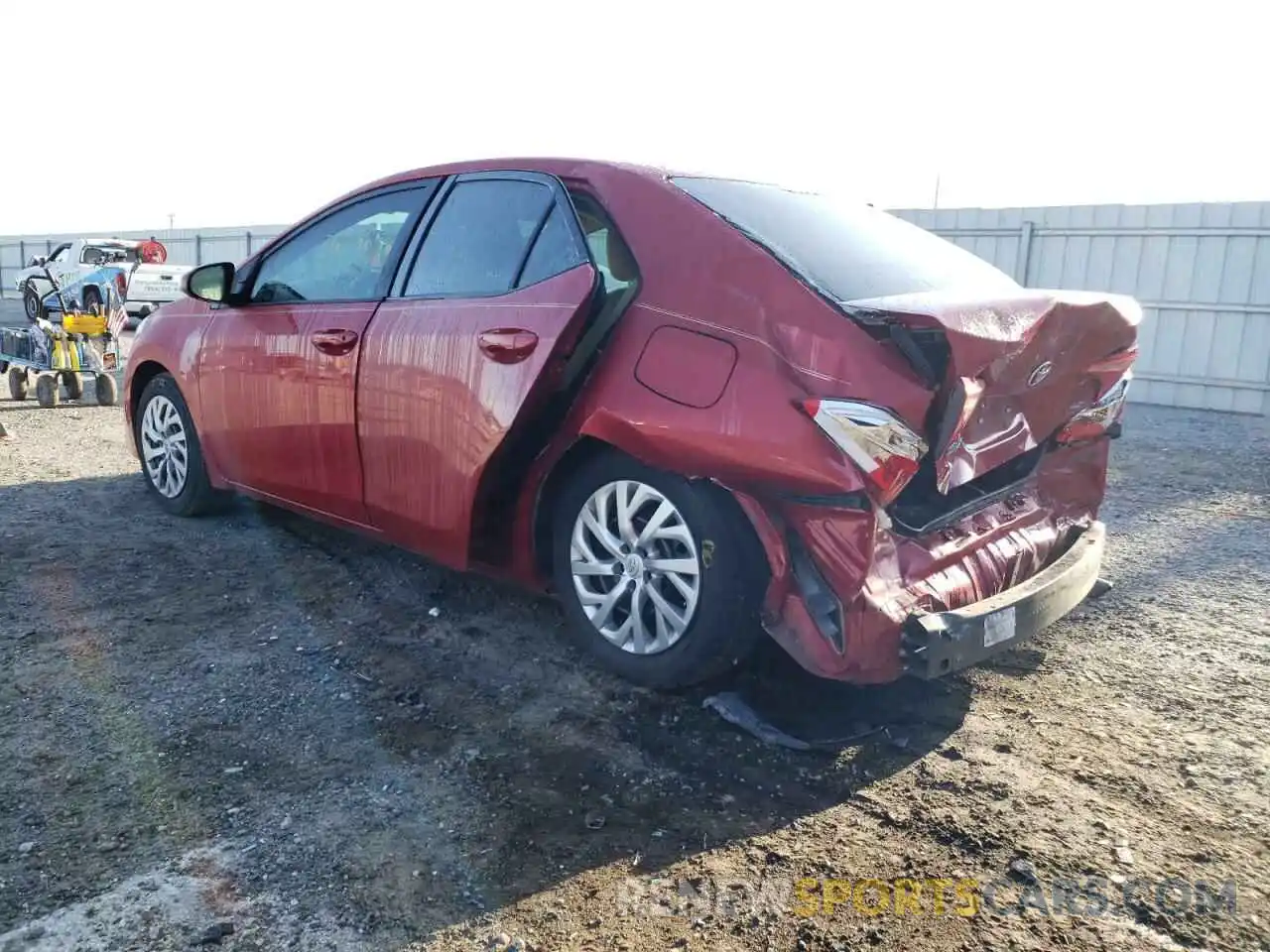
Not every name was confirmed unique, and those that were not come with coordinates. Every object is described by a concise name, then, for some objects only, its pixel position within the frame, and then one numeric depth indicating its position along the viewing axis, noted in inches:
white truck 709.9
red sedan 106.5
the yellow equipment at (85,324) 361.7
